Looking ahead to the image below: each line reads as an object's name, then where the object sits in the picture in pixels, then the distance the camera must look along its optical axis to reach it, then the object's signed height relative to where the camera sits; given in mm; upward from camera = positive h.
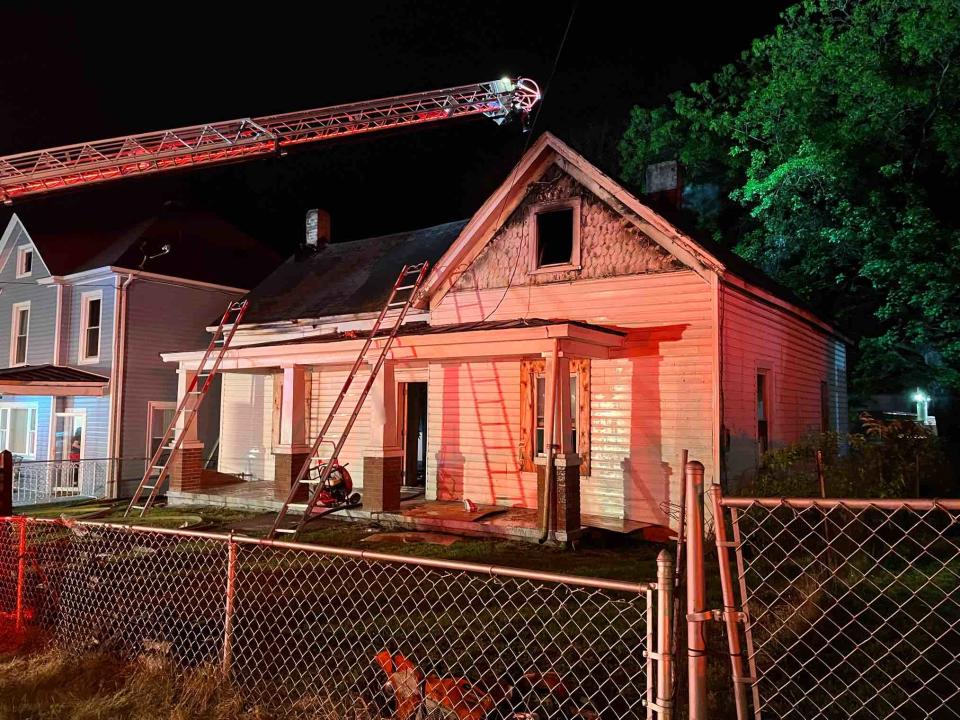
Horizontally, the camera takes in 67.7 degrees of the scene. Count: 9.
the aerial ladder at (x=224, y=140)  17422 +7373
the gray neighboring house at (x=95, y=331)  18359 +2323
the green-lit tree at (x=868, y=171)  18156 +6804
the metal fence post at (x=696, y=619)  2949 -814
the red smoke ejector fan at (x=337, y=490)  13406 -1383
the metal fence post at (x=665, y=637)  2998 -916
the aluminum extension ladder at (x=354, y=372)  11188 +659
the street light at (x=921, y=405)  36319 +1048
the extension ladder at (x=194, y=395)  14086 +436
